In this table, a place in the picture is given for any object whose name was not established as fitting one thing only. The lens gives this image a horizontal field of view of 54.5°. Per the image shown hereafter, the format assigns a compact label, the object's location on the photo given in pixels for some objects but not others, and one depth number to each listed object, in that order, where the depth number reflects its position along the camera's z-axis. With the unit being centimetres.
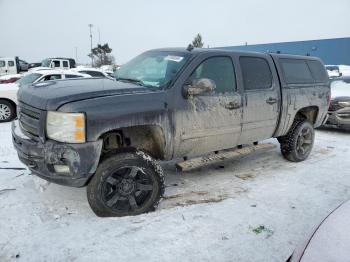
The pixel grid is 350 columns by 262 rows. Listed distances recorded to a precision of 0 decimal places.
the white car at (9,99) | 898
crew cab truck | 329
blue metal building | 3494
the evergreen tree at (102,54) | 5206
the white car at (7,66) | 2250
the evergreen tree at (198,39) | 5431
